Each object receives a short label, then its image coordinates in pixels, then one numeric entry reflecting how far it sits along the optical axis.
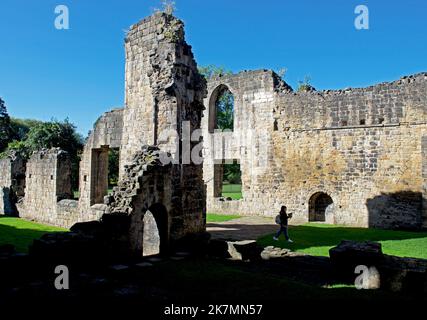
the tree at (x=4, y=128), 44.41
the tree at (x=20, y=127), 48.11
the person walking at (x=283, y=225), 13.03
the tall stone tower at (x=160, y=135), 10.09
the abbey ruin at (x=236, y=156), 11.36
